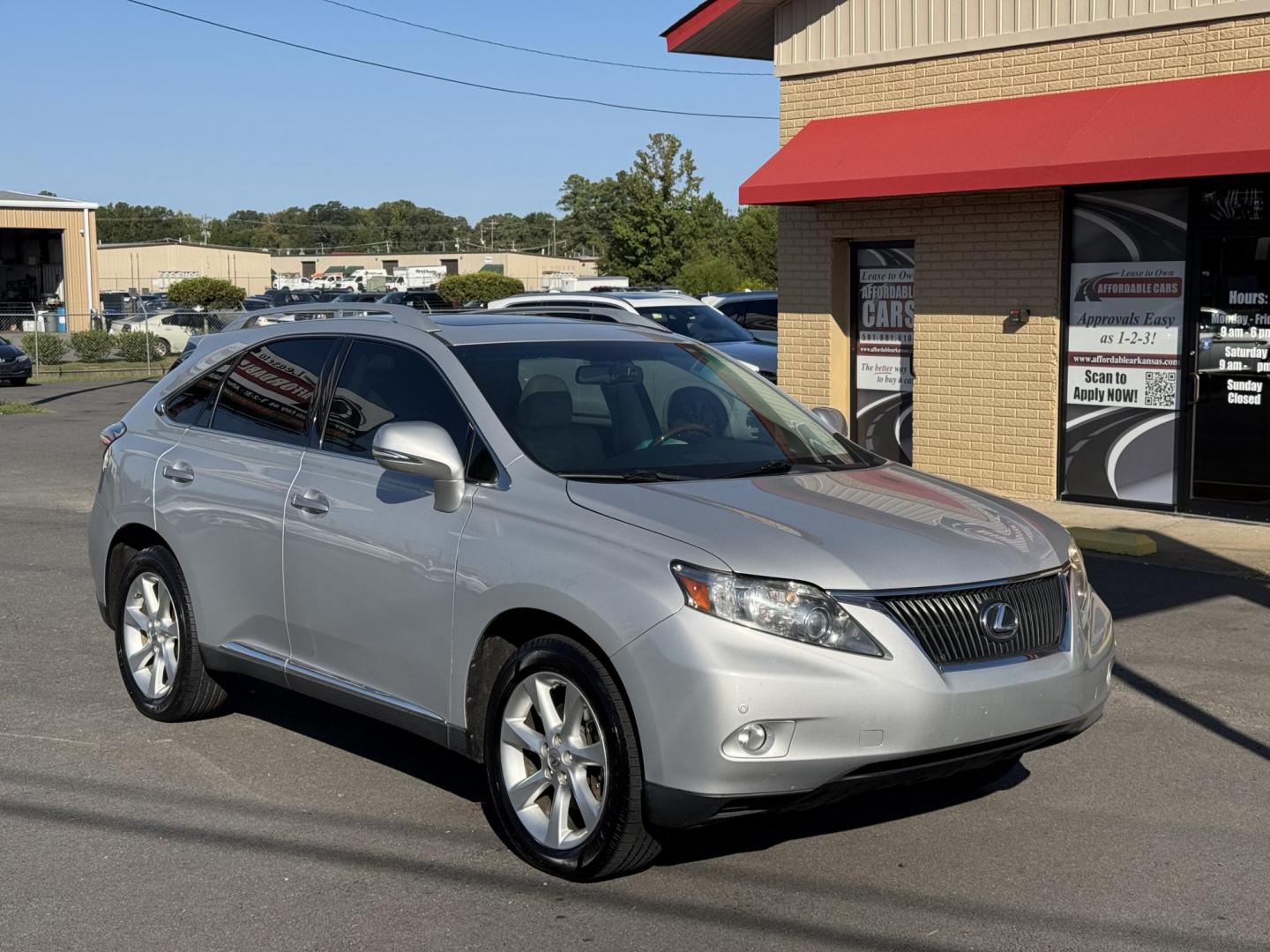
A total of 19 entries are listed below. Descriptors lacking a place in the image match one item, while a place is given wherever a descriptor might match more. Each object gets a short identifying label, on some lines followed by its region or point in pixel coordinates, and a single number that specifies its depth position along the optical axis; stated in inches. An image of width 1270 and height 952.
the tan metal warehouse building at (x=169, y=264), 3718.0
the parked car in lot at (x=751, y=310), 972.6
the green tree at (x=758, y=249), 2714.1
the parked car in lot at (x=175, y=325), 1737.2
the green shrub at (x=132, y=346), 1573.6
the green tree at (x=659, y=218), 2709.2
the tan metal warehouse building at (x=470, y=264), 4097.0
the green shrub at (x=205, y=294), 2618.1
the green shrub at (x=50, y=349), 1504.7
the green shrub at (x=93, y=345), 1547.7
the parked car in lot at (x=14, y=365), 1311.5
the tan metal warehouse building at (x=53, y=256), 2314.2
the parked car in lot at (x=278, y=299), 1938.7
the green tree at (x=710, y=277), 2319.1
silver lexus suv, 178.2
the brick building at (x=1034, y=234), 504.4
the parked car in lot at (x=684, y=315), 778.2
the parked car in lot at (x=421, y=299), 1533.0
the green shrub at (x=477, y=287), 2770.7
